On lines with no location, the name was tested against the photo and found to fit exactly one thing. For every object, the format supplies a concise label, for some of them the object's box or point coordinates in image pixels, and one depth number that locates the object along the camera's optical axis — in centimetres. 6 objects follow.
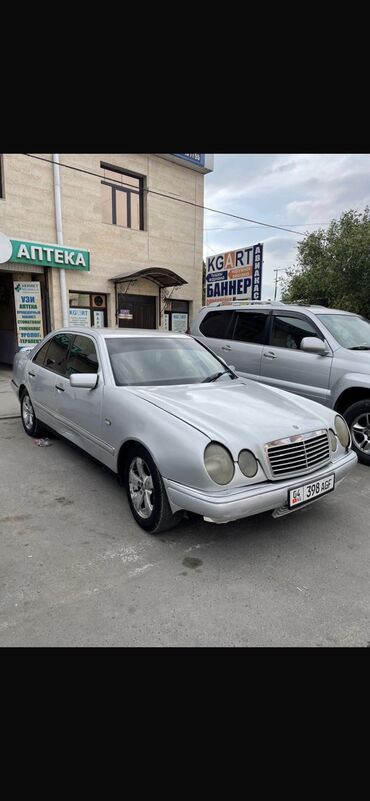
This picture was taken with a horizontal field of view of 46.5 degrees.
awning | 1212
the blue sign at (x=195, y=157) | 1348
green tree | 1380
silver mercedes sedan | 276
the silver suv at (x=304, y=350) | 509
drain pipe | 1089
